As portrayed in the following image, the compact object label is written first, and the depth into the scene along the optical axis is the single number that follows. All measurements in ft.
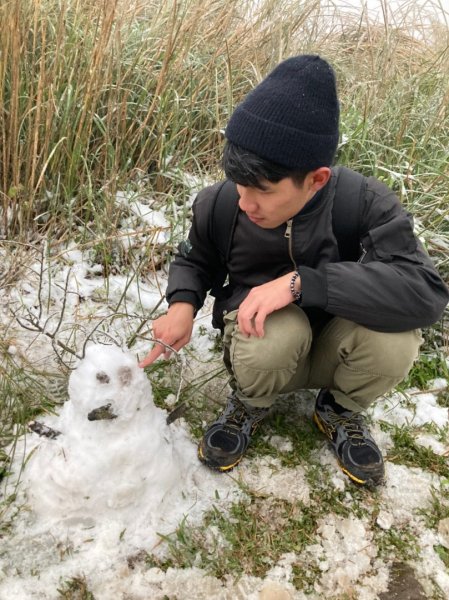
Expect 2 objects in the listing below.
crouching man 3.92
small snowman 4.41
